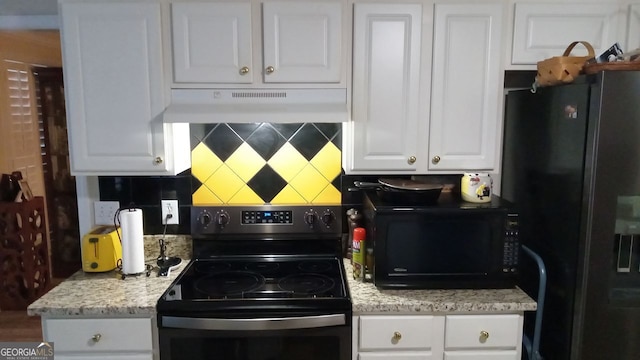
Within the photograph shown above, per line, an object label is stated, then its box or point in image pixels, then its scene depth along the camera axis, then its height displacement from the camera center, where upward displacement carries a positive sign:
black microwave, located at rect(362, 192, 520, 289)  1.73 -0.48
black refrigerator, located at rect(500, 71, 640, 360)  1.46 -0.31
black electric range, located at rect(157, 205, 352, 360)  1.60 -0.66
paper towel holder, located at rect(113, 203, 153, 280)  1.88 -0.63
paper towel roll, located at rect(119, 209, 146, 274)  1.86 -0.50
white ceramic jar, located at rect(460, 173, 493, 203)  1.83 -0.26
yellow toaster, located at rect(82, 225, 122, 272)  1.91 -0.56
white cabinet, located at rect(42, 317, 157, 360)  1.62 -0.80
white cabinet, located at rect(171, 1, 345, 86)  1.70 +0.35
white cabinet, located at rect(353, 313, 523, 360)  1.65 -0.81
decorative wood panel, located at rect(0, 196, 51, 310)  3.28 -0.99
